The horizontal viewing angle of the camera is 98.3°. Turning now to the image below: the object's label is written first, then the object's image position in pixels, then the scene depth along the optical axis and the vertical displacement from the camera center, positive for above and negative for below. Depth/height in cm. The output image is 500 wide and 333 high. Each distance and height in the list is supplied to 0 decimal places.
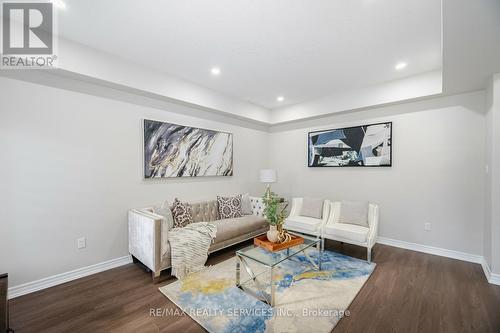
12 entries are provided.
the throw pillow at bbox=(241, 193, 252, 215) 417 -76
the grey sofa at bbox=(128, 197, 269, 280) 253 -93
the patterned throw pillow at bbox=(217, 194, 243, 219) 389 -75
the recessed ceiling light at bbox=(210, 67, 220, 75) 315 +143
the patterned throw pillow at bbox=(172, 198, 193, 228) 321 -72
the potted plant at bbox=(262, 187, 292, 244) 259 -69
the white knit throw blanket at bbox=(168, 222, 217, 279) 262 -103
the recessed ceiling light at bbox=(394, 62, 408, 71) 297 +142
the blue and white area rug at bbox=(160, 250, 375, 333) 186 -134
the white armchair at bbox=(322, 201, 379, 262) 307 -96
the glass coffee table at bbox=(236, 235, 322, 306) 217 -100
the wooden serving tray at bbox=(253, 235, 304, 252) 246 -91
